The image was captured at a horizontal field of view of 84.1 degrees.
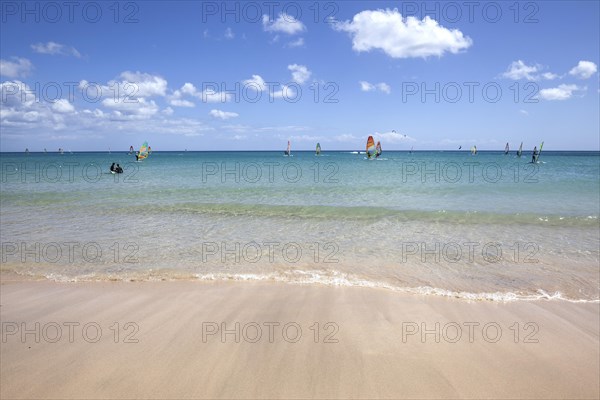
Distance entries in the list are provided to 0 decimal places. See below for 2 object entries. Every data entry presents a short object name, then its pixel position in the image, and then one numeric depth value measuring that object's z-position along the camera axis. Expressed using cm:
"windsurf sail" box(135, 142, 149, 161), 5722
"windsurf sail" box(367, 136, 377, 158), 5770
